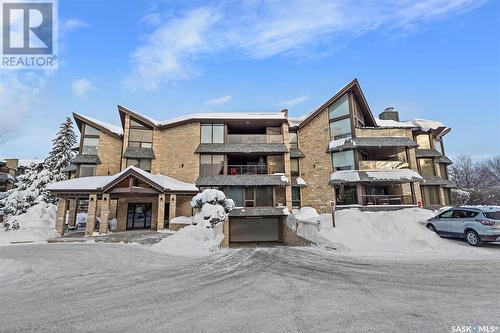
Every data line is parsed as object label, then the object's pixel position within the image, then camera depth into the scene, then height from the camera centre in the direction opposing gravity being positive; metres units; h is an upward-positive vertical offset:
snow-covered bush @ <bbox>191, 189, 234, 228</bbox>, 15.68 -0.57
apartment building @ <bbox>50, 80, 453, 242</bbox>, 21.92 +3.75
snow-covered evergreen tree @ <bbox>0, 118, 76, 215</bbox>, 25.19 +3.31
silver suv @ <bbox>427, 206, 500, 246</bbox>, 11.30 -1.56
